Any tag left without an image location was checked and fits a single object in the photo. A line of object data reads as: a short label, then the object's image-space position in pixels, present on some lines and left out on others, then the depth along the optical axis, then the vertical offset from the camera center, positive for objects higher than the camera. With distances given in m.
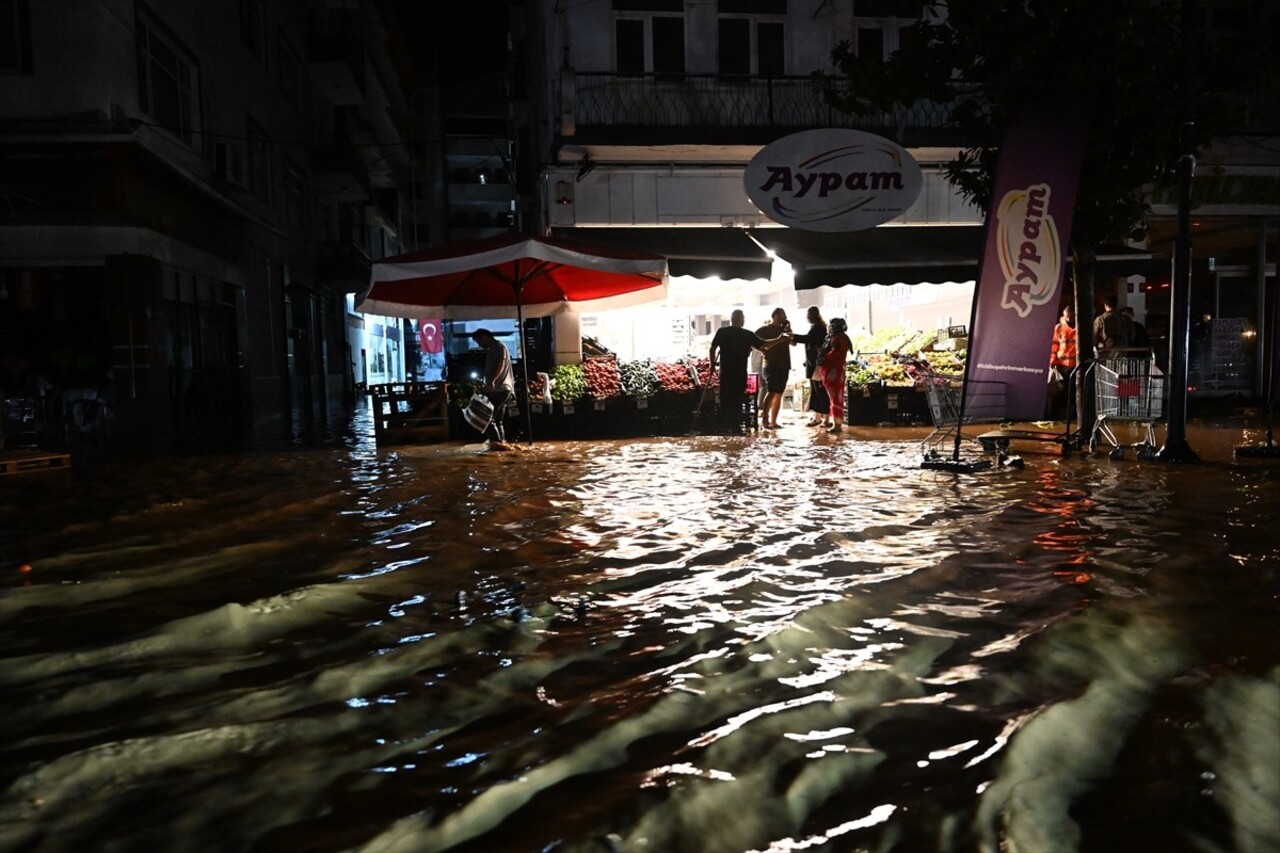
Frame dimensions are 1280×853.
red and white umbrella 12.22 +1.40
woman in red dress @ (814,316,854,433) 15.27 +0.03
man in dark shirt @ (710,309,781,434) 14.88 +0.16
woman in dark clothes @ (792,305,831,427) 16.59 +0.08
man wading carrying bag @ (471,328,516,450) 13.84 -0.05
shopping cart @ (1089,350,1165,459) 10.52 -0.32
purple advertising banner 8.97 +1.09
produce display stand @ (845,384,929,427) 16.95 -0.71
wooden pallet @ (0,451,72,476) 12.17 -0.98
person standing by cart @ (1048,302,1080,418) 15.65 +0.17
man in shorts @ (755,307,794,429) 15.70 +0.10
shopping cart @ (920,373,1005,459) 9.21 -0.40
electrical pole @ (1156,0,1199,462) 10.32 +0.60
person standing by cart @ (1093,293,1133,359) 15.04 +0.53
